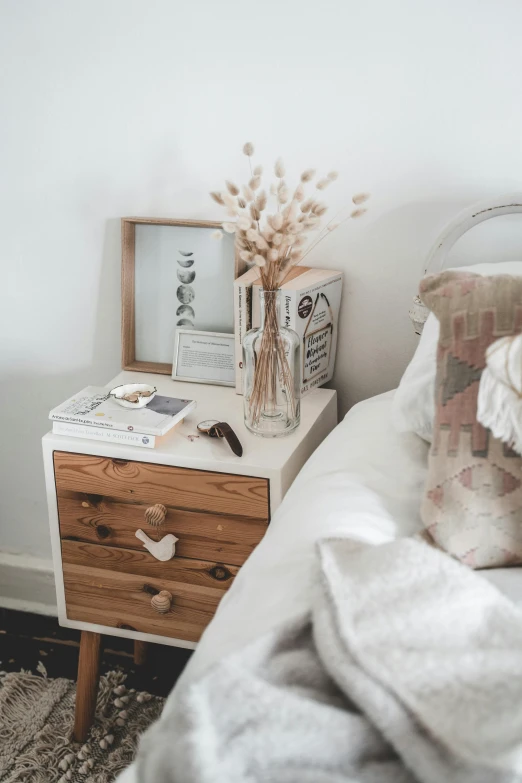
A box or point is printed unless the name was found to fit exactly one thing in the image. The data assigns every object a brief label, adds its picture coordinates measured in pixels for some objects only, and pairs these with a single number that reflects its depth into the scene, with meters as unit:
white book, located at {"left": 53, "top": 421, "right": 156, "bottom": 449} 1.29
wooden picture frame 1.54
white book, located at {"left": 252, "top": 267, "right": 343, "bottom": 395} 1.40
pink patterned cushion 0.91
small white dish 1.37
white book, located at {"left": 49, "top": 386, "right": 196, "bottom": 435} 1.30
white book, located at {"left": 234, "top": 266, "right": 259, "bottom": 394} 1.44
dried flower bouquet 1.23
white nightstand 1.27
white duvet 0.78
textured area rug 1.43
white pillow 1.09
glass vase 1.32
